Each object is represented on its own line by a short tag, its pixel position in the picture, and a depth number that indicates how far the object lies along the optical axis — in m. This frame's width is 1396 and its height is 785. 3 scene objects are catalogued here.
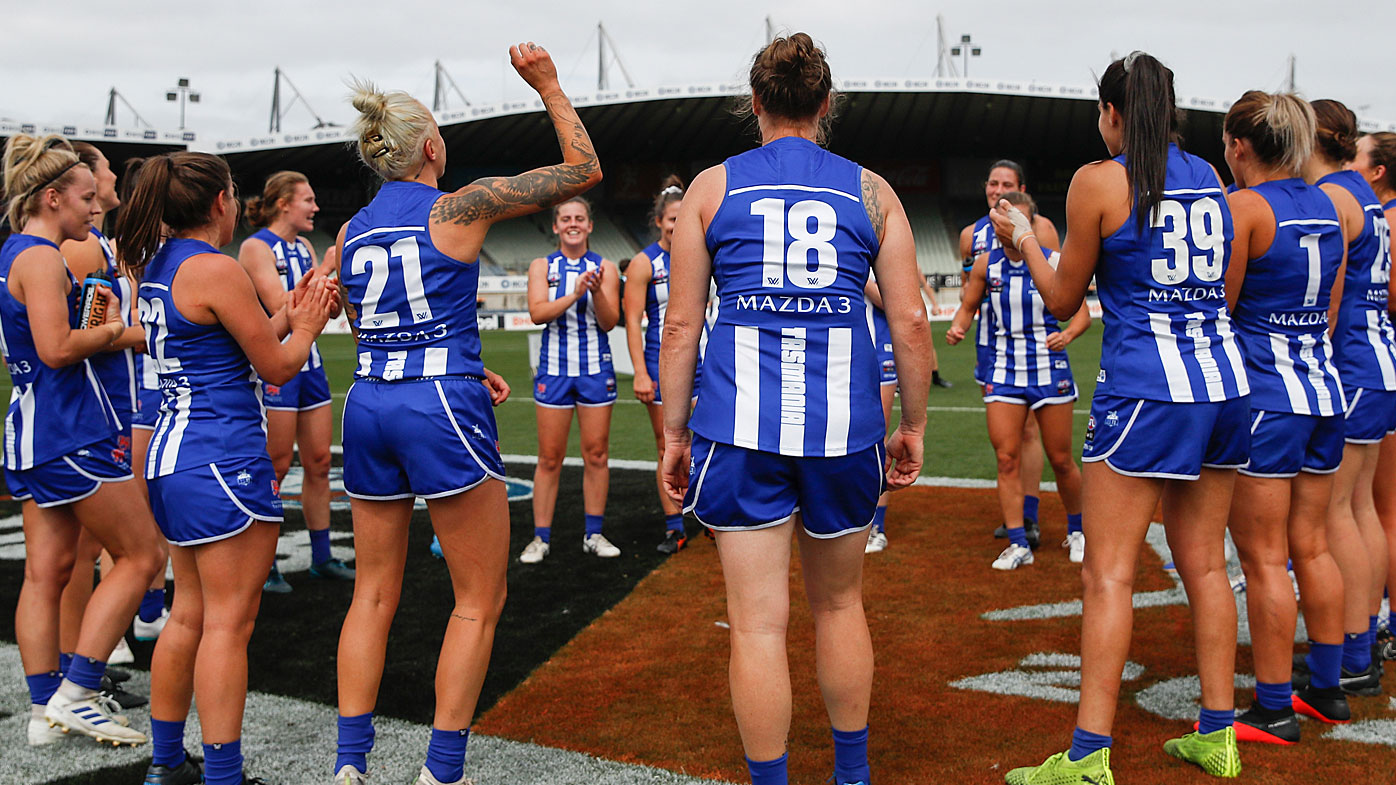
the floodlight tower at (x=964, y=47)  49.22
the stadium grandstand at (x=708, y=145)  36.81
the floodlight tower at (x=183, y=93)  47.00
